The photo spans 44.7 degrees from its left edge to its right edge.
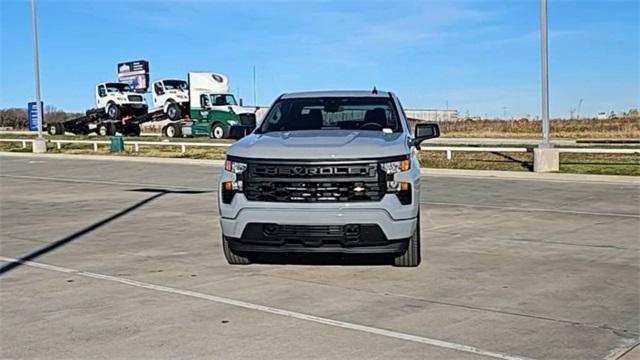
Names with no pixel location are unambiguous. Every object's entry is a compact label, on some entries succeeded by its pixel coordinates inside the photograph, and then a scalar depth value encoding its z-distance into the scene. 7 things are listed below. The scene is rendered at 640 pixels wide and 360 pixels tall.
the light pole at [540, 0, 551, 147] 21.00
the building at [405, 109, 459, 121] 100.32
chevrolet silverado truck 6.88
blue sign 42.55
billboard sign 61.53
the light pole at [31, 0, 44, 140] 35.38
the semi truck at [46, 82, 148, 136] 48.53
